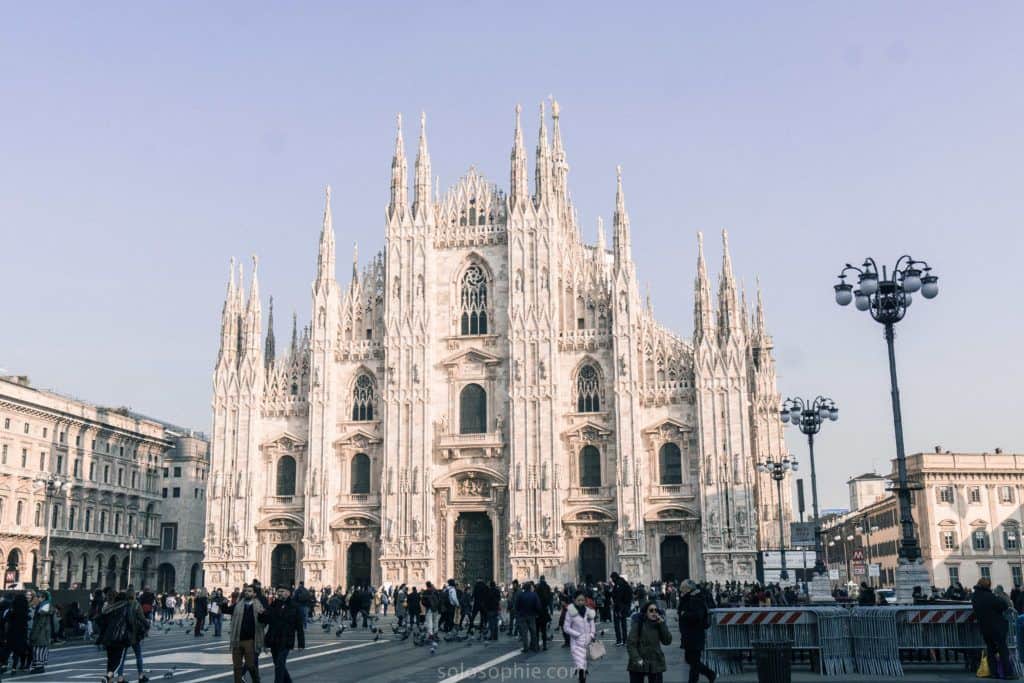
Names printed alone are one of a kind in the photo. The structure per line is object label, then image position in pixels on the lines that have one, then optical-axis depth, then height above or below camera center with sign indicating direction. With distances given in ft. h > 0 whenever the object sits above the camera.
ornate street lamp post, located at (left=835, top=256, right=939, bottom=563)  67.88 +17.16
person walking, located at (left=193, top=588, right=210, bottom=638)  109.70 -2.06
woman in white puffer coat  51.13 -2.24
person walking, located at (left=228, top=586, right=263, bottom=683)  48.57 -1.99
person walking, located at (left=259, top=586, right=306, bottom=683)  49.79 -2.12
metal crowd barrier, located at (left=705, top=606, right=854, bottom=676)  59.00 -2.93
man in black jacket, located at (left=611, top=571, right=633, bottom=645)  84.53 -1.80
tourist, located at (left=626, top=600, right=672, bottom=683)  42.37 -2.43
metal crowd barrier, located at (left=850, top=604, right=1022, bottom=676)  57.67 -2.96
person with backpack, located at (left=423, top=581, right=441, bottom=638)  86.48 -1.66
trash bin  46.91 -3.49
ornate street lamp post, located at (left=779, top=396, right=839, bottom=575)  103.45 +14.65
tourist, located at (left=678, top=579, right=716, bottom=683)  50.11 -2.13
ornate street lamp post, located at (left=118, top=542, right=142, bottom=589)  212.56 +8.08
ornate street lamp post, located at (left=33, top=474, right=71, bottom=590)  147.13 +13.68
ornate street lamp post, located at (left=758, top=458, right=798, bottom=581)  123.24 +12.60
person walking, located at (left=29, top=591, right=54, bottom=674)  66.08 -2.39
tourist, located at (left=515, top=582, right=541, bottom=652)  78.07 -2.13
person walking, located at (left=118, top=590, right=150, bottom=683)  54.24 -1.71
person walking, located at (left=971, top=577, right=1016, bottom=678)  53.93 -2.13
